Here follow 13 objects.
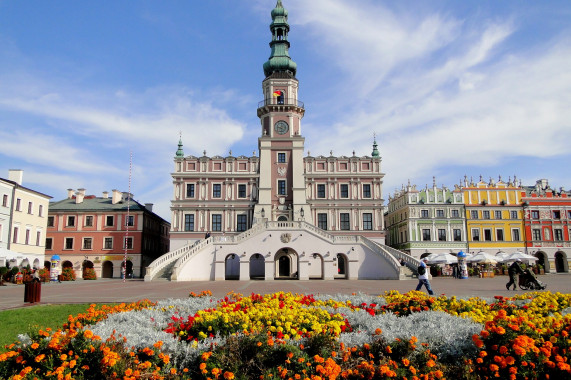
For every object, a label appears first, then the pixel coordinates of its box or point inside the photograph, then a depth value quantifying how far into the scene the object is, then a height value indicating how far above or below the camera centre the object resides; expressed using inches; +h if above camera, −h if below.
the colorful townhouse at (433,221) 2564.0 +218.9
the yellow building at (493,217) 2588.6 +242.0
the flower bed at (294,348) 261.1 -57.9
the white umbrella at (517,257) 1947.2 +0.2
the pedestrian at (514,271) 1023.2 -34.0
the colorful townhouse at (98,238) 2338.8 +124.9
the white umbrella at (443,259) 1862.7 -5.4
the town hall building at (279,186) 2176.4 +377.2
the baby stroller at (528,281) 982.0 -55.5
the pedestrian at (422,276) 813.9 -33.9
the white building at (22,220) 1883.6 +192.9
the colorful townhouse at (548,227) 2598.4 +180.1
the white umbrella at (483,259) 1893.0 -6.6
